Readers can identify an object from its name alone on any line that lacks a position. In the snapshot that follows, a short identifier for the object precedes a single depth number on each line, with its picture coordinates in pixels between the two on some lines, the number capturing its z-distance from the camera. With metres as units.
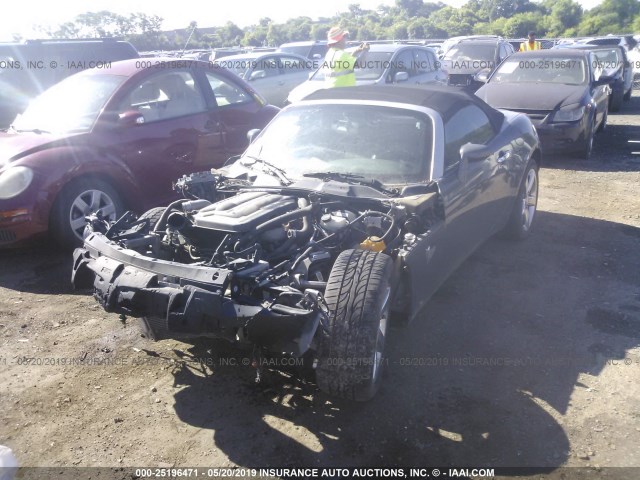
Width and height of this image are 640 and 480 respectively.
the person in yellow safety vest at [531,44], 14.85
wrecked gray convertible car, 3.01
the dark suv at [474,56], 15.68
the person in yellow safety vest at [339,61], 8.28
